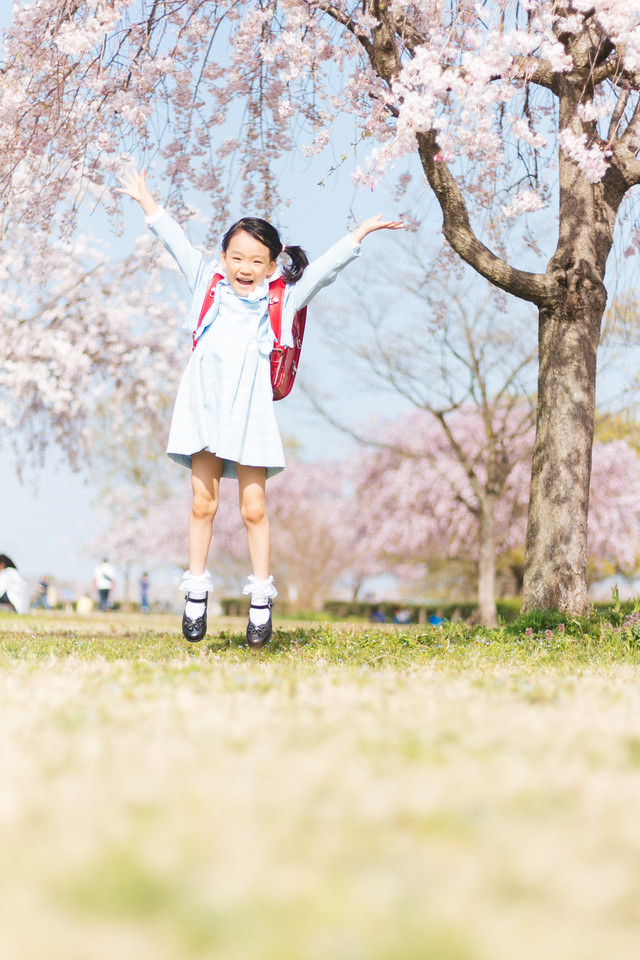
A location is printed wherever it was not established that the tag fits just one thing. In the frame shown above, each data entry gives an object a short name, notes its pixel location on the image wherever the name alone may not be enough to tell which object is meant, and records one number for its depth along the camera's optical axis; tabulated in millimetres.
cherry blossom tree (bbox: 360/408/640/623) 26109
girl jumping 5633
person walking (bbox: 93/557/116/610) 31000
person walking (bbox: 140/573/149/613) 39000
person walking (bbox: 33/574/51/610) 34844
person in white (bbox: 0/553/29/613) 16562
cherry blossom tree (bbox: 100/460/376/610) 35031
